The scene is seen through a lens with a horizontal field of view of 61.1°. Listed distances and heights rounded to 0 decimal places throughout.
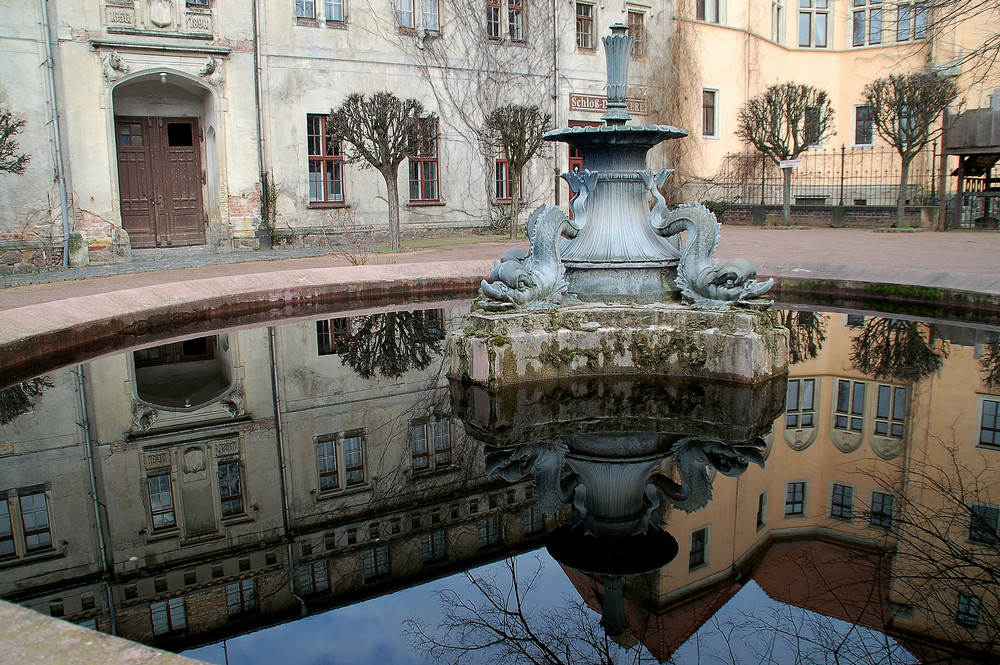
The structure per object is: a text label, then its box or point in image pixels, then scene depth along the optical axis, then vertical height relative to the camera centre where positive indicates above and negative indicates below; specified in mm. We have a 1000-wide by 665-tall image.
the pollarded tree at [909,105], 20531 +2460
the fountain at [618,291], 6902 -673
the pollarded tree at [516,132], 19188 +1866
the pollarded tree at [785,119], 23062 +2417
